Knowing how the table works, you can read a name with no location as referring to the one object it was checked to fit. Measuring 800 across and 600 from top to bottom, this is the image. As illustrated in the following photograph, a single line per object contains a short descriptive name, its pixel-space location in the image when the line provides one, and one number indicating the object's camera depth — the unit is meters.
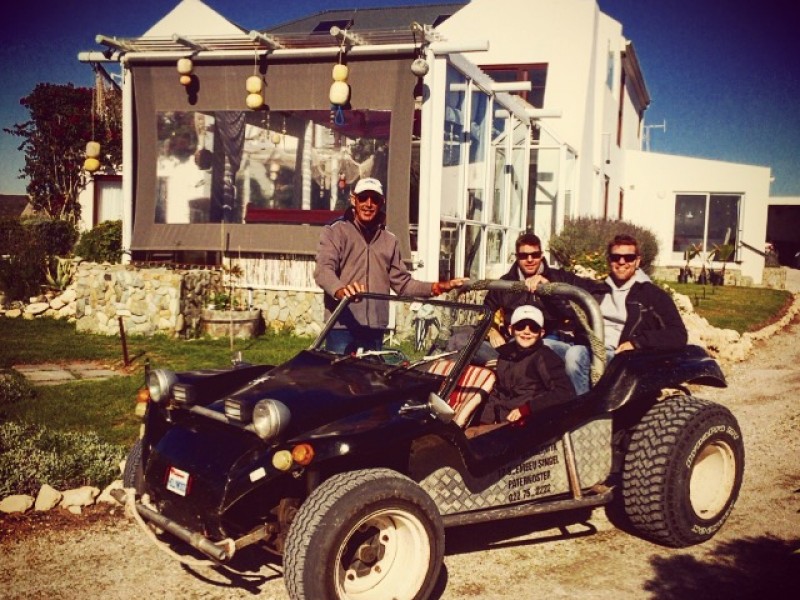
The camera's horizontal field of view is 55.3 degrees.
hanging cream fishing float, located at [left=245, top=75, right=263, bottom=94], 10.91
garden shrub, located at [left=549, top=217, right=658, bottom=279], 14.12
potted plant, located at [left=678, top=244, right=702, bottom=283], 21.23
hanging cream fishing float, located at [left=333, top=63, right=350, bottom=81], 10.43
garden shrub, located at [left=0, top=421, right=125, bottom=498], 4.70
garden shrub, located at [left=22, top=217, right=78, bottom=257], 16.50
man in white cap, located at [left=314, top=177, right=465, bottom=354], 5.27
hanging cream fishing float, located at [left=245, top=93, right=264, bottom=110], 10.98
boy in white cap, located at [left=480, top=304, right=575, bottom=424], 4.16
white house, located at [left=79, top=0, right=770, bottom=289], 10.38
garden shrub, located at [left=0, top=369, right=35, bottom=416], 6.75
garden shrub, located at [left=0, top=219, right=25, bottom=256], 13.91
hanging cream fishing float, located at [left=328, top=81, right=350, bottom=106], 10.41
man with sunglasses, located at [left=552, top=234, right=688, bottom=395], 4.46
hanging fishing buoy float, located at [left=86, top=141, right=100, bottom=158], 11.55
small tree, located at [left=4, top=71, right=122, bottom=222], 23.06
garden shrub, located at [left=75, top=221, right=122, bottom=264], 12.01
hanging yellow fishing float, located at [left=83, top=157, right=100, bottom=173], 11.59
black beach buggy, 3.18
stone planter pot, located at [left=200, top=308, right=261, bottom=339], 10.43
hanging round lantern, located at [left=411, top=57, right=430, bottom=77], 9.72
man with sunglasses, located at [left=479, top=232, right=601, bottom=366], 4.60
